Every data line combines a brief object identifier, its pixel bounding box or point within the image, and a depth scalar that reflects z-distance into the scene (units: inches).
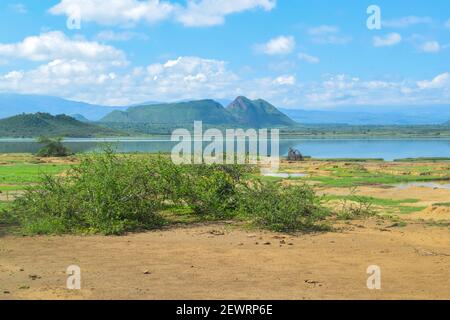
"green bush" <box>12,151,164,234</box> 624.4
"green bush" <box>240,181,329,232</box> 634.8
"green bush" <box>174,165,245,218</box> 736.3
